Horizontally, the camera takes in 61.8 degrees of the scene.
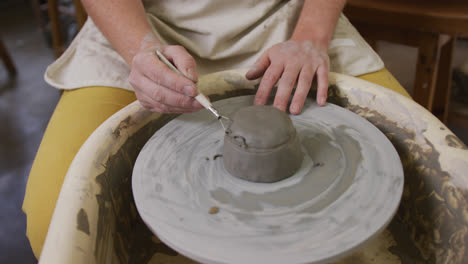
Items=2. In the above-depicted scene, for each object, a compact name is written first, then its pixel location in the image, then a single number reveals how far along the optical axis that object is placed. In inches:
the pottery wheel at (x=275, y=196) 29.0
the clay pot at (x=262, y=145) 32.3
